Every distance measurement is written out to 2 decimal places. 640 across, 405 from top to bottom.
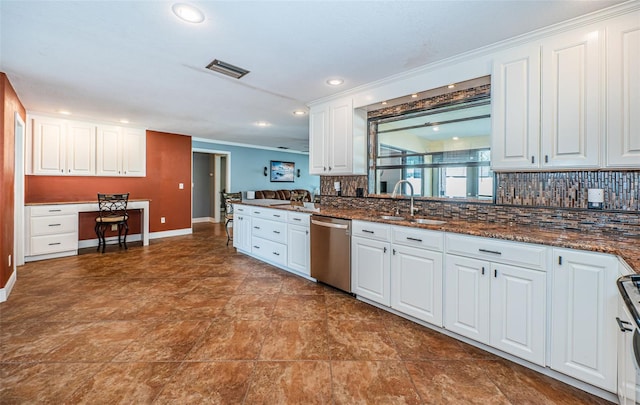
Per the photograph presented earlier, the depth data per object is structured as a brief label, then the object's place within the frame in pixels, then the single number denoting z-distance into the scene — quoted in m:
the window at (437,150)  2.64
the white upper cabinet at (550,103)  1.89
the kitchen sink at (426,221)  2.60
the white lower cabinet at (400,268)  2.20
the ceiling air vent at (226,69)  2.69
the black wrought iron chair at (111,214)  4.84
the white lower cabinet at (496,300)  1.72
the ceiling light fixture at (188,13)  1.84
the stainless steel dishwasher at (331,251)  2.90
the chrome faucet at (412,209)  2.82
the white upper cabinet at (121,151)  5.23
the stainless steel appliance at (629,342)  0.98
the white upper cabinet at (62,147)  4.55
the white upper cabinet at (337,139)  3.48
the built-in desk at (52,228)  4.21
